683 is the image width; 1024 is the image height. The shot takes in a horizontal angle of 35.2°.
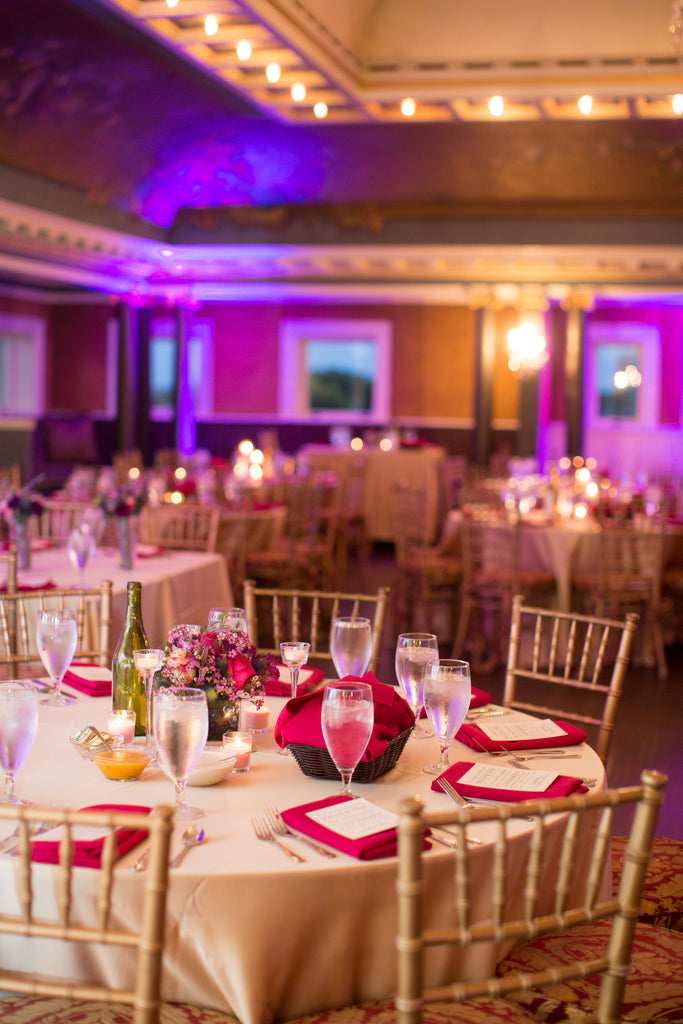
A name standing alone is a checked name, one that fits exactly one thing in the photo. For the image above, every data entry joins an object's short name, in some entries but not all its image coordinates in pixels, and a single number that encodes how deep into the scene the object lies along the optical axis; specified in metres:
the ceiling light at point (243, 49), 7.09
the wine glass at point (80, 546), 3.85
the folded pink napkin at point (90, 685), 2.51
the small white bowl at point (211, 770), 1.90
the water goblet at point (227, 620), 2.25
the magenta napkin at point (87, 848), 1.56
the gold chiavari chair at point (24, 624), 2.94
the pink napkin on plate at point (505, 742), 2.17
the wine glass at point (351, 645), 2.24
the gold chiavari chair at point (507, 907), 1.31
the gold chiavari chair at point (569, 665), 2.64
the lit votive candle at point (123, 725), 2.10
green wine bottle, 2.27
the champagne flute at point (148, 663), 2.04
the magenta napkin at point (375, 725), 1.94
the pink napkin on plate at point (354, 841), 1.60
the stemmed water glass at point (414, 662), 2.12
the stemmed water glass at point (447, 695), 1.89
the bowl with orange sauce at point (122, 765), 1.92
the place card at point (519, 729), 2.23
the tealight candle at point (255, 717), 2.23
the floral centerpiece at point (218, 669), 2.01
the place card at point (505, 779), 1.92
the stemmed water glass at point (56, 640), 2.20
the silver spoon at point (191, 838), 1.62
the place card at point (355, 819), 1.67
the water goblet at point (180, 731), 1.61
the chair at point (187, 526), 5.58
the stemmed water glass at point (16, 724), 1.69
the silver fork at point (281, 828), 1.63
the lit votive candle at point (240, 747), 1.99
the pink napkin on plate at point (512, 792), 1.87
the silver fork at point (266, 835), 1.60
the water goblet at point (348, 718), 1.70
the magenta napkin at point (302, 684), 2.56
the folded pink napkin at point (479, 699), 2.49
